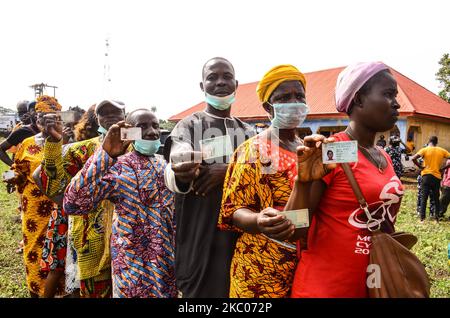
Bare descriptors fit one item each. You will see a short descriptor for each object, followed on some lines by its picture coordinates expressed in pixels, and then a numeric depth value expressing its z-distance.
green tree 24.41
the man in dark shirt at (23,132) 4.84
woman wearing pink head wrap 1.59
